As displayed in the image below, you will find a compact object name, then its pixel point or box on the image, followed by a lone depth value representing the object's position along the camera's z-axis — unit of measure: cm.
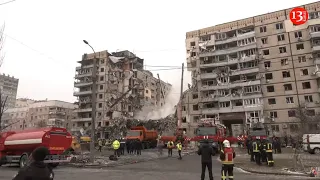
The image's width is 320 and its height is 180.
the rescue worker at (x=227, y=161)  967
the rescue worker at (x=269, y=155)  1611
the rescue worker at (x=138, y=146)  2850
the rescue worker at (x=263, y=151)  1693
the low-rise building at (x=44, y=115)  9538
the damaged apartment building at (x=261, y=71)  5134
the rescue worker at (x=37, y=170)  385
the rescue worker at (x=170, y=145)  2603
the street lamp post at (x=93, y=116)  1893
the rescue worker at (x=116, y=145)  2427
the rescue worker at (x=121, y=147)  2824
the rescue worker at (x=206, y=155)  1039
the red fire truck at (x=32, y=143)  1661
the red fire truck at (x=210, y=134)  2722
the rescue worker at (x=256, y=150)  1726
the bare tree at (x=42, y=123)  9070
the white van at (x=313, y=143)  2638
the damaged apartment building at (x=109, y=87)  7256
